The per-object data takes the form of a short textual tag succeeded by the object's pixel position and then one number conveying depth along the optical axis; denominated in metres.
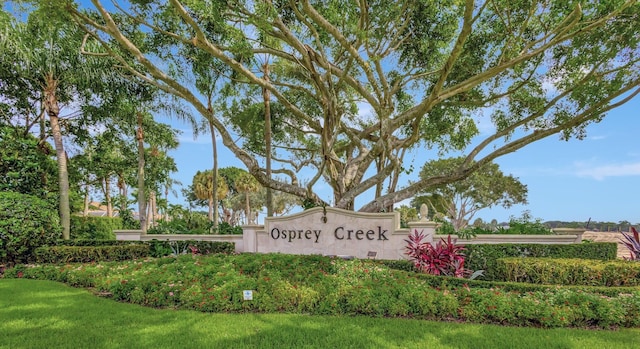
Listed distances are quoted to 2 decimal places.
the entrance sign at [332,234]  9.76
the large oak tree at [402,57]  9.13
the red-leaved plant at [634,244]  7.87
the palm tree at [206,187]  32.56
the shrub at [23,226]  9.82
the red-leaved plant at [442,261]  7.10
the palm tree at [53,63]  12.05
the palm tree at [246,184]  33.59
